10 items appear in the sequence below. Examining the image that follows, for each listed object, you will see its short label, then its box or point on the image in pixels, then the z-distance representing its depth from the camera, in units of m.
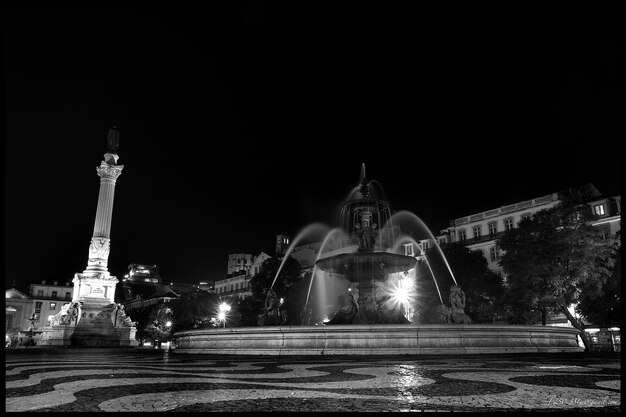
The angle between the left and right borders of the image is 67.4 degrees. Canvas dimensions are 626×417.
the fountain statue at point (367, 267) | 19.22
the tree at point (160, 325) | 73.19
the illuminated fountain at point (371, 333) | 14.25
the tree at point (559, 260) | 33.09
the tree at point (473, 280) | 46.26
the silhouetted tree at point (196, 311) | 68.69
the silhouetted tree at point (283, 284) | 61.81
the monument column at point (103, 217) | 41.09
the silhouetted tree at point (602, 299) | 32.78
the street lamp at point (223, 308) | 48.76
